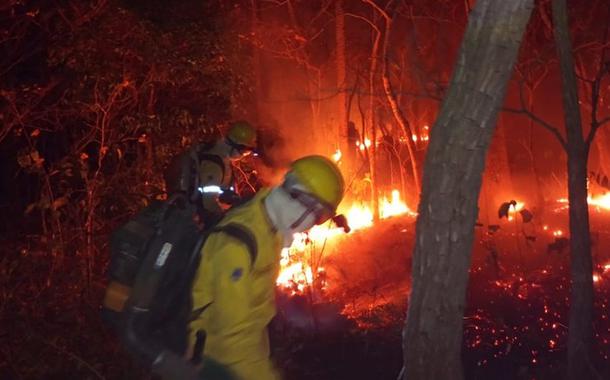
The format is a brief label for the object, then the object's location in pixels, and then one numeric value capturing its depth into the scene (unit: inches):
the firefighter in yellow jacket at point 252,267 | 101.4
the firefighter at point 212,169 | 146.0
